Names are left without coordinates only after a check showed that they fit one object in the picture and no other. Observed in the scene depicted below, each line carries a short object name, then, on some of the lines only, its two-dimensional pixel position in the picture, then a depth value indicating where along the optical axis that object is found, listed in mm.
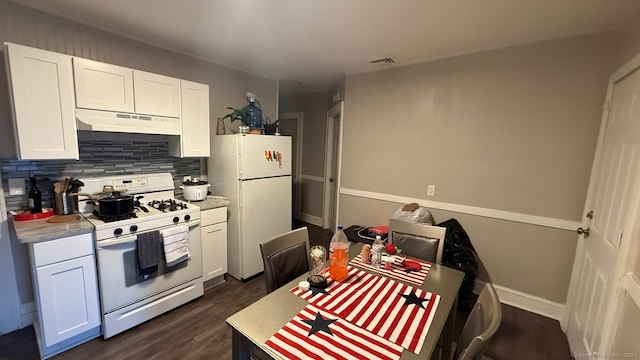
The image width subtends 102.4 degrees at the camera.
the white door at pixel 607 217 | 1438
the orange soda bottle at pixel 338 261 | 1395
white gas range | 1848
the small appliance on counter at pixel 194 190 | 2570
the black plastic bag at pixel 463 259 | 2340
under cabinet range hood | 1925
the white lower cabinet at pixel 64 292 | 1615
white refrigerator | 2658
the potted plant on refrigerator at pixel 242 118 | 2771
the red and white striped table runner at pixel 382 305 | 1022
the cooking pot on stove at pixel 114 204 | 1893
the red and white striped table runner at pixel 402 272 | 1450
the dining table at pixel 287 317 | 963
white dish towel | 2061
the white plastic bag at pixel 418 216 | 2641
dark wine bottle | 1883
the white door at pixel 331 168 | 4223
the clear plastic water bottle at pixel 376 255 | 1577
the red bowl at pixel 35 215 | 1789
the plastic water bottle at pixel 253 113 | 2834
